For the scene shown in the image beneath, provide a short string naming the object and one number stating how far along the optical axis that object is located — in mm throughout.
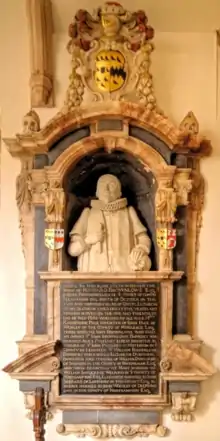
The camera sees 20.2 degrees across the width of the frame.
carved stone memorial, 4219
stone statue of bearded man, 4309
